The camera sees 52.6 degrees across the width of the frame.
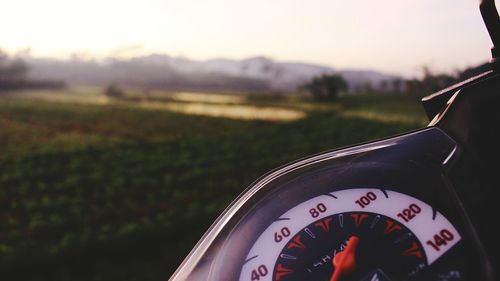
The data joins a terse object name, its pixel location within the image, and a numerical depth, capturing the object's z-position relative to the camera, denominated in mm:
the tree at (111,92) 49594
